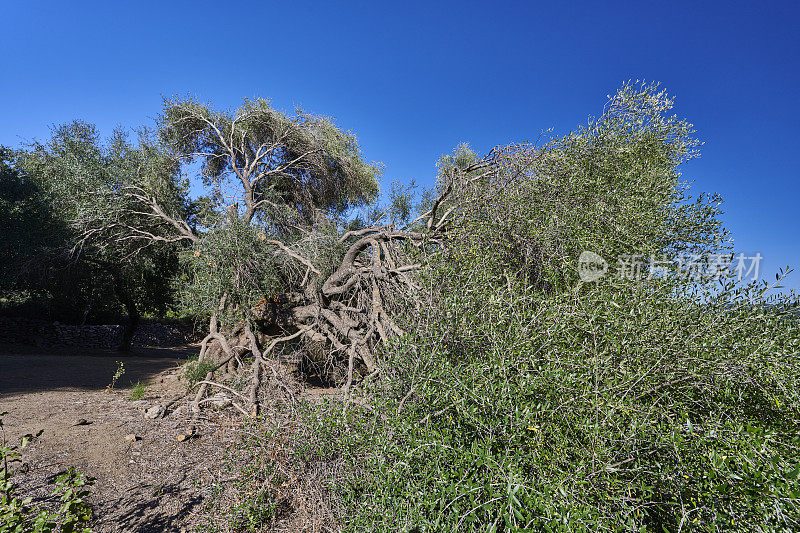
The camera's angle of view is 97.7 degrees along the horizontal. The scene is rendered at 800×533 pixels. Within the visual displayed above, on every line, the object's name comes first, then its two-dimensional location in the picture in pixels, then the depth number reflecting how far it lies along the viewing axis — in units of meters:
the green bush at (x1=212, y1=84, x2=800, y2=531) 2.72
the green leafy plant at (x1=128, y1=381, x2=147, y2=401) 9.20
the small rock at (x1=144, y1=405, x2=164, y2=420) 7.89
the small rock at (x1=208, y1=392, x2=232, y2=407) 8.20
